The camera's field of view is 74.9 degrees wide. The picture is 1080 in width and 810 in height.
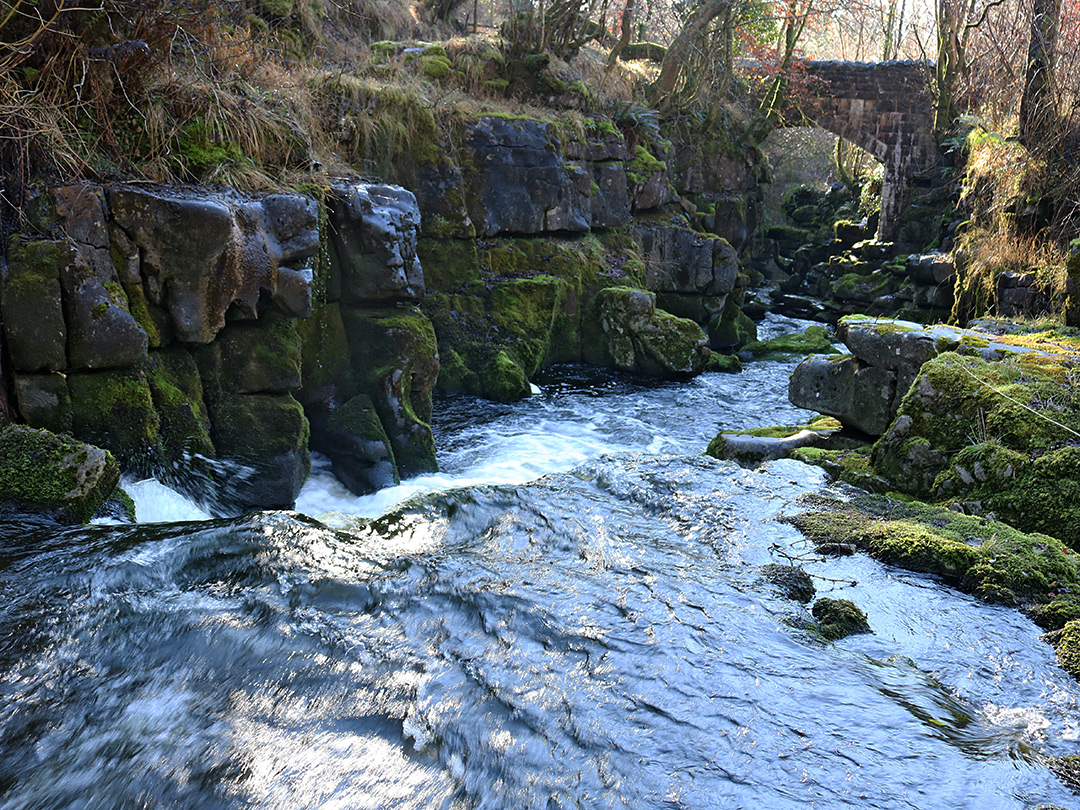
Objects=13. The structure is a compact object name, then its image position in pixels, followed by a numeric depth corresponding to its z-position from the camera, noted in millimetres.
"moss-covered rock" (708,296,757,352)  15281
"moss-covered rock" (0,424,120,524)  3723
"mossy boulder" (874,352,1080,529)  3938
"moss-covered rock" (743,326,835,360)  14266
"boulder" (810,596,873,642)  3029
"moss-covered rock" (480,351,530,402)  10133
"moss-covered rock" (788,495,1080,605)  3184
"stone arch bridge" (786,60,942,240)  20312
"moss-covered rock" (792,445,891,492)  4621
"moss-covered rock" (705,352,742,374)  13008
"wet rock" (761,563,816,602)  3332
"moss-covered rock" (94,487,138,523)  4109
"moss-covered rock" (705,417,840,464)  5789
